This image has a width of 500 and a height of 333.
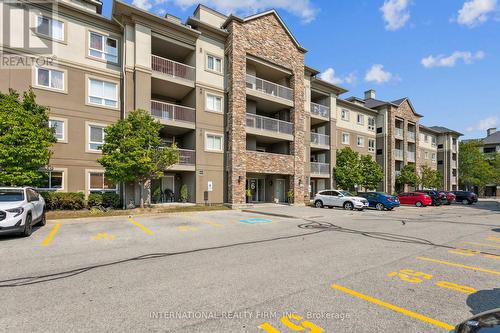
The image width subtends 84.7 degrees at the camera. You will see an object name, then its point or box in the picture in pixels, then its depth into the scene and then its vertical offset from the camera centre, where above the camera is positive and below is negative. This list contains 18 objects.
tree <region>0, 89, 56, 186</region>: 13.74 +1.57
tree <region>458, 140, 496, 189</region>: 55.91 +1.15
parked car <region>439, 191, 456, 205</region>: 30.89 -2.82
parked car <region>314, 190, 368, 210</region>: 21.55 -2.26
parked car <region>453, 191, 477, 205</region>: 34.84 -3.17
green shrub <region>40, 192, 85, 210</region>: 16.22 -1.68
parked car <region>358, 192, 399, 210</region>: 22.73 -2.39
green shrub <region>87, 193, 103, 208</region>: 17.61 -1.78
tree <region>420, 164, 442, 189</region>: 42.22 -1.01
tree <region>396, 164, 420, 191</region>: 40.19 -0.67
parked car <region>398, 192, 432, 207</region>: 27.91 -2.77
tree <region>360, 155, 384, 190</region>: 32.12 -0.07
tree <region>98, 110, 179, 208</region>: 16.42 +1.37
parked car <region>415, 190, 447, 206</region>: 29.23 -2.70
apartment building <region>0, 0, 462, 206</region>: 18.16 +6.11
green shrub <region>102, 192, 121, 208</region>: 18.20 -1.84
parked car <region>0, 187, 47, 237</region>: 8.71 -1.26
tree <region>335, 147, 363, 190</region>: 30.58 +0.28
